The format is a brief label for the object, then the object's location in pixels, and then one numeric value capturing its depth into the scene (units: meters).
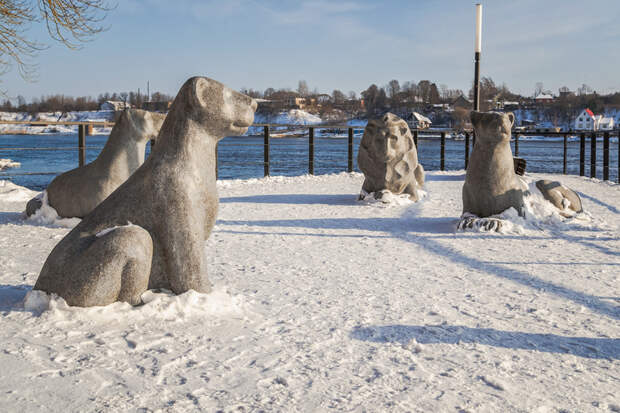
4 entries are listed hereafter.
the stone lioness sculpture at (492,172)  5.36
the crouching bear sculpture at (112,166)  5.43
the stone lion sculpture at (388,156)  7.12
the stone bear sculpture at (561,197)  6.02
